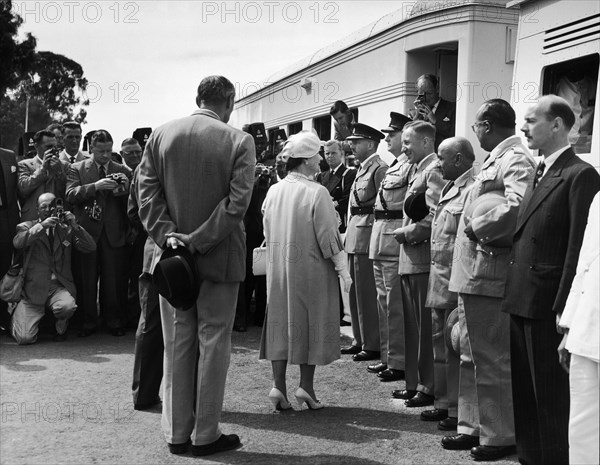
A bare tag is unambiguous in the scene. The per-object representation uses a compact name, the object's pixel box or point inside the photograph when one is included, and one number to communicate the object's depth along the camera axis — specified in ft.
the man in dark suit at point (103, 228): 25.44
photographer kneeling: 24.22
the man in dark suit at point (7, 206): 25.40
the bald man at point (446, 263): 15.46
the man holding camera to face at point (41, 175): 25.36
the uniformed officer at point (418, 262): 17.47
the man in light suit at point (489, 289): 13.74
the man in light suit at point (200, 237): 14.11
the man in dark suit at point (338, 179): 27.58
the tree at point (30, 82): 113.60
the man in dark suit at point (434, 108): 26.37
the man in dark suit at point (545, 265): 12.00
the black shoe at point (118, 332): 25.46
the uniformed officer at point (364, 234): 22.12
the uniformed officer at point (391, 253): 19.65
